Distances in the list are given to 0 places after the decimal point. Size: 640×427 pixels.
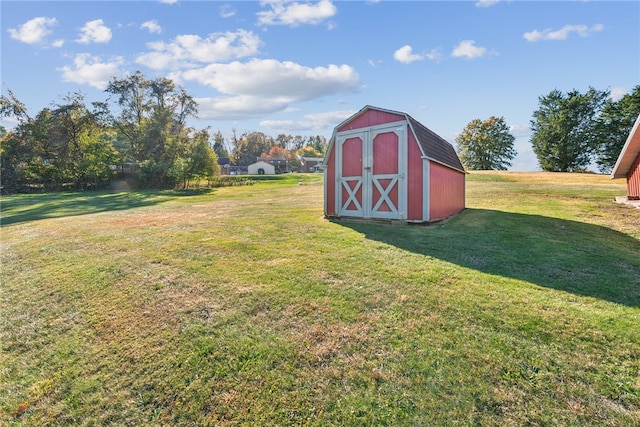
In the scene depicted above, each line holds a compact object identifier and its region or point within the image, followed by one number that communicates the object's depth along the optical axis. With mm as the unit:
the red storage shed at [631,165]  10329
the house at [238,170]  77188
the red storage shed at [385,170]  8625
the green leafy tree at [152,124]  30578
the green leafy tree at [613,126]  34531
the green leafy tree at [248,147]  87562
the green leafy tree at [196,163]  28656
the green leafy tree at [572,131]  38781
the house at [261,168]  75125
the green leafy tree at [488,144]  47781
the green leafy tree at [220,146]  85856
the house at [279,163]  79125
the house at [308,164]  82000
